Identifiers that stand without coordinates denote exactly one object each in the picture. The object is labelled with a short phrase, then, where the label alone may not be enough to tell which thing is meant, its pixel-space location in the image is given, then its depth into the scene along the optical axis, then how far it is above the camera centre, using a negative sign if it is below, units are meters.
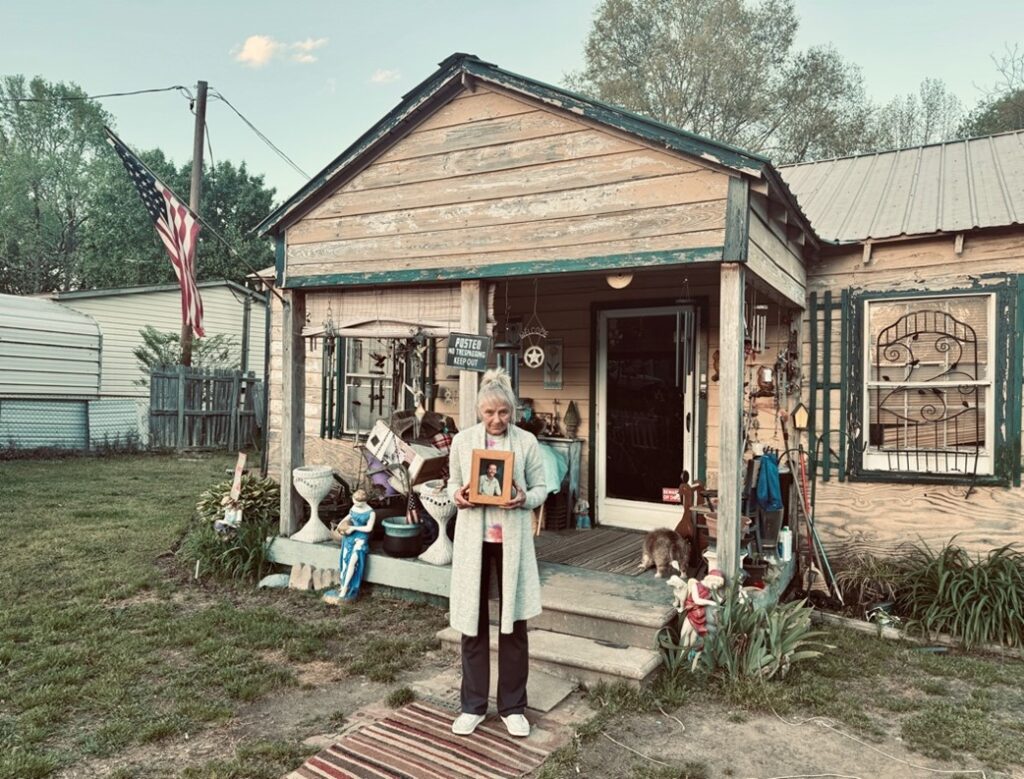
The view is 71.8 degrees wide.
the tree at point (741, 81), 18.06 +8.22
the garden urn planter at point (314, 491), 5.98 -0.84
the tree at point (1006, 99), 15.17 +6.75
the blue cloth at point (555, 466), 6.52 -0.66
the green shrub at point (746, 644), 4.02 -1.42
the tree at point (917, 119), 18.39 +7.42
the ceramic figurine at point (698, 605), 4.06 -1.19
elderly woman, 3.34 -0.83
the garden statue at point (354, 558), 5.59 -1.31
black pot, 5.62 -1.16
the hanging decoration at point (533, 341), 6.30 +0.57
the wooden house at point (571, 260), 4.43 +1.02
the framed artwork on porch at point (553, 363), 7.29 +0.34
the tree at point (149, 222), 28.17 +6.85
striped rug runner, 3.07 -1.64
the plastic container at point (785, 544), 5.55 -1.14
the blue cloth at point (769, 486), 5.42 -0.67
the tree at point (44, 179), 29.58 +9.05
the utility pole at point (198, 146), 13.52 +4.76
